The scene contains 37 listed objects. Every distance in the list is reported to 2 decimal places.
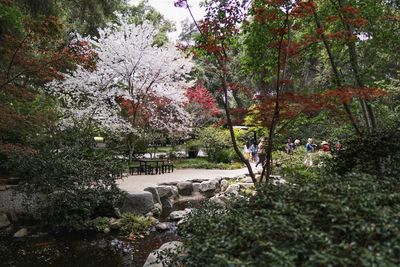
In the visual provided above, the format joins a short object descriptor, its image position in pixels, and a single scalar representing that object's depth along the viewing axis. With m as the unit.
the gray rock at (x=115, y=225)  7.04
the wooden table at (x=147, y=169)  12.98
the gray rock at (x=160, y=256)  3.27
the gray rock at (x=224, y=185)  11.10
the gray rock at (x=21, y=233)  6.66
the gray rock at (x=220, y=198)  8.30
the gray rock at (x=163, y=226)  7.18
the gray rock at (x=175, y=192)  10.19
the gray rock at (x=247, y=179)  11.44
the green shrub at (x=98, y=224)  6.93
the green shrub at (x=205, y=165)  15.77
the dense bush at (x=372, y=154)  4.36
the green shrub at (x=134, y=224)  6.91
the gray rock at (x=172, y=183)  10.61
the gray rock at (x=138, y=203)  7.76
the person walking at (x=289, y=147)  17.68
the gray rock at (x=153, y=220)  7.44
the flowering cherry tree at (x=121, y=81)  13.81
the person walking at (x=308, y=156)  11.97
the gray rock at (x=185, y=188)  10.81
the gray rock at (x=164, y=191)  9.55
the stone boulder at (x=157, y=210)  8.15
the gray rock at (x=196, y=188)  11.01
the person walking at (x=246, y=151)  18.66
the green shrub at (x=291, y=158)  11.92
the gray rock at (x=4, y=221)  6.99
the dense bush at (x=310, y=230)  2.00
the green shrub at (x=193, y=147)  18.37
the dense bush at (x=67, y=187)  6.71
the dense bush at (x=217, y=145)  17.03
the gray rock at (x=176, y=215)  7.89
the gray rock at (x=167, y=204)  9.29
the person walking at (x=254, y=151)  16.99
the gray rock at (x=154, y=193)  8.82
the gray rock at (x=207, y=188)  10.99
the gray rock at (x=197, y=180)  11.32
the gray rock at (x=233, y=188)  9.88
